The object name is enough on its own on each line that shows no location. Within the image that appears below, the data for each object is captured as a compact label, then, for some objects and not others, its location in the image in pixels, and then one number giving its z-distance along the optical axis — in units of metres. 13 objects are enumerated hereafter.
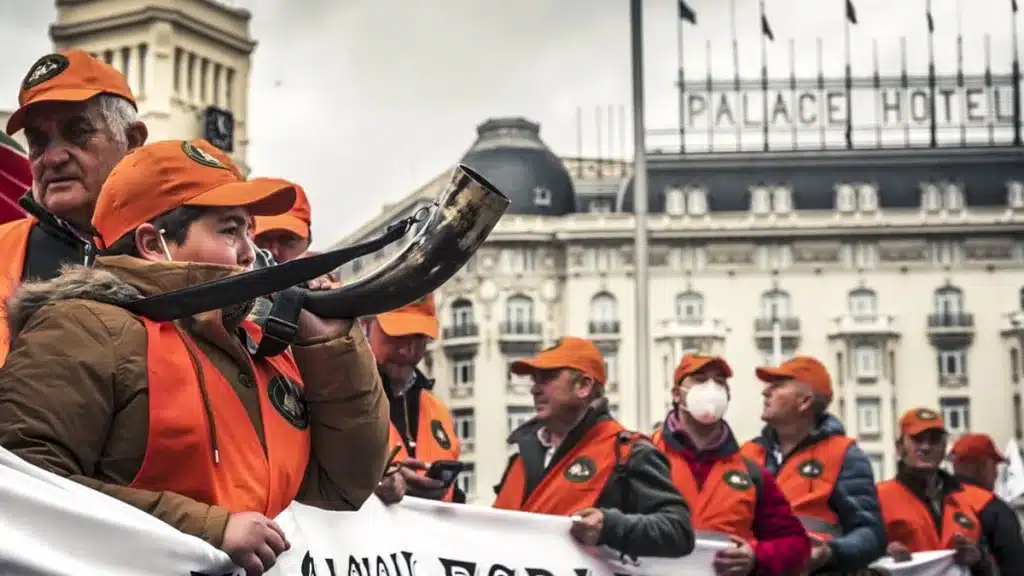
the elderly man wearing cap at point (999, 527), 10.99
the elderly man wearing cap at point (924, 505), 10.41
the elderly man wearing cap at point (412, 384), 7.17
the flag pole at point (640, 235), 19.00
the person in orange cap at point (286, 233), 6.54
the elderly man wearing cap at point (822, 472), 8.94
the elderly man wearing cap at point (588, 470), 7.06
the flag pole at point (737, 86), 85.38
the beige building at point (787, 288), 80.31
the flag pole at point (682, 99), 83.56
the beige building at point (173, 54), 81.62
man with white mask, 8.09
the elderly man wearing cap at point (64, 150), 4.92
